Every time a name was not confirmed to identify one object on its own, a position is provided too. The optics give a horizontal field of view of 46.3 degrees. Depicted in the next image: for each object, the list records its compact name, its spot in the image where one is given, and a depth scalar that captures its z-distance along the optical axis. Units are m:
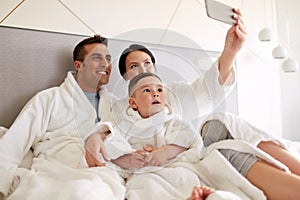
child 1.05
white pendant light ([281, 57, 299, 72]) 2.24
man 0.95
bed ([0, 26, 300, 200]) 1.48
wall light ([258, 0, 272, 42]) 2.24
